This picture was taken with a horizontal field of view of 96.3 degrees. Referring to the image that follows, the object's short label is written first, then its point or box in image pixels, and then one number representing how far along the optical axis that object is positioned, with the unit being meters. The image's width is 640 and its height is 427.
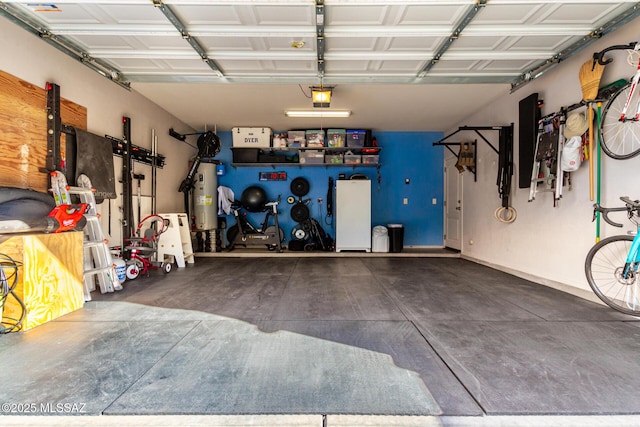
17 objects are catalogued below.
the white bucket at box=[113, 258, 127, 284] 3.63
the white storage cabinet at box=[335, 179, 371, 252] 6.50
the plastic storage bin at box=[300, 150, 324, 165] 6.61
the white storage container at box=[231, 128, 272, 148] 6.61
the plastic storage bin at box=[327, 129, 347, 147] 6.50
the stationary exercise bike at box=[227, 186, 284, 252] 6.49
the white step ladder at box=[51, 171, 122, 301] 3.36
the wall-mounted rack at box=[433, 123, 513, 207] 4.45
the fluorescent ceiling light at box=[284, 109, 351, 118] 5.55
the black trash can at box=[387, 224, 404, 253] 6.45
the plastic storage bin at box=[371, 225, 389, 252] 6.47
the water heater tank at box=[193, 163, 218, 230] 6.41
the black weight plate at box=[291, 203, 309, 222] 6.94
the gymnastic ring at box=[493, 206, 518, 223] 4.39
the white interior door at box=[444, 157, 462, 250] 6.33
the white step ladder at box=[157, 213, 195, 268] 4.87
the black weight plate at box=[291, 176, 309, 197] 7.03
